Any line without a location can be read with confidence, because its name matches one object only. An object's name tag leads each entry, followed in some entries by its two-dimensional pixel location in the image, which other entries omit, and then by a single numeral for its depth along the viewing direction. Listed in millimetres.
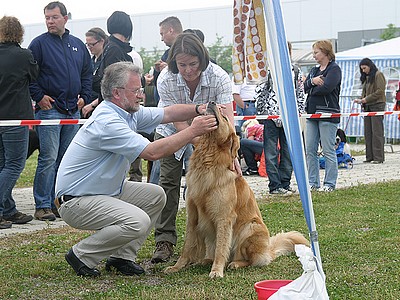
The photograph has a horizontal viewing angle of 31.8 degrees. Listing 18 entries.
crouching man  4895
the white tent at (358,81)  17875
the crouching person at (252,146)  12055
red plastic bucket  3824
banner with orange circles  4707
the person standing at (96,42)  9359
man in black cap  7664
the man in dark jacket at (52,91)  7500
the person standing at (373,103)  13926
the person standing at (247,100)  12273
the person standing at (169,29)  8172
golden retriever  5078
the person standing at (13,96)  7078
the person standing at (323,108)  9563
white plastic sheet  3561
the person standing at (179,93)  5330
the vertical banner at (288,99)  3807
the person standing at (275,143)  9555
